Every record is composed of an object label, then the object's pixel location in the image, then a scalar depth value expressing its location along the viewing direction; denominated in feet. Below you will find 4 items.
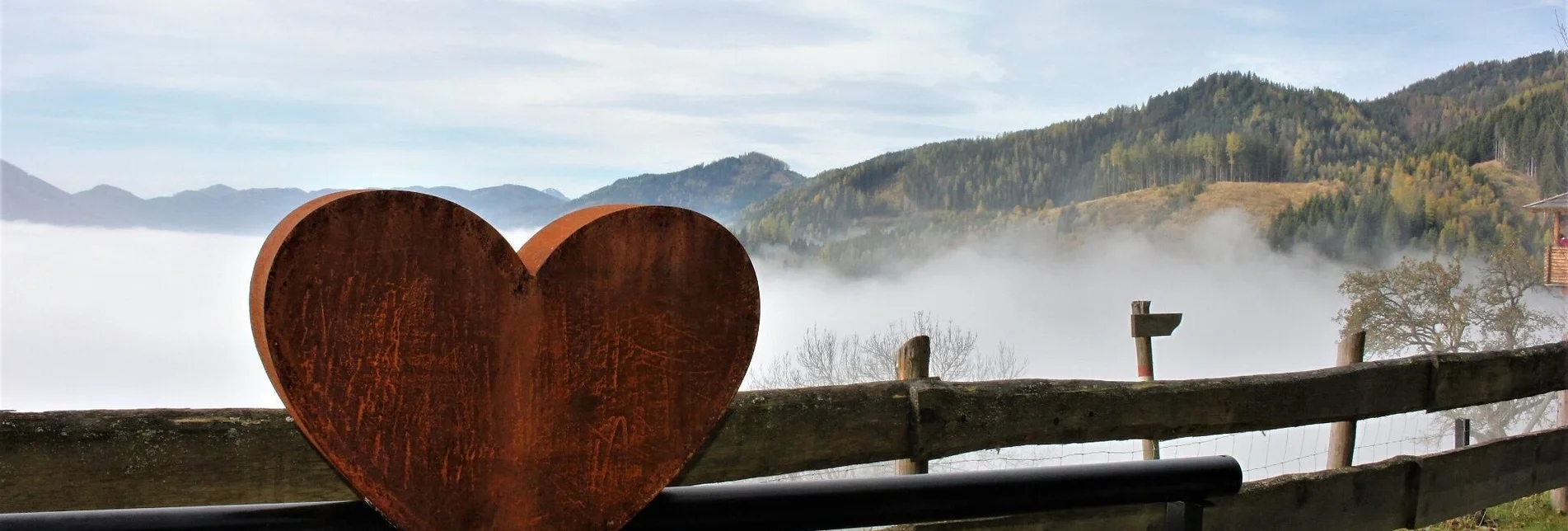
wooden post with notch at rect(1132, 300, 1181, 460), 19.34
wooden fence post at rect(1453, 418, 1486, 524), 15.13
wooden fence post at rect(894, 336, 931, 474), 10.04
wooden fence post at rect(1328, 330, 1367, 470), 13.56
